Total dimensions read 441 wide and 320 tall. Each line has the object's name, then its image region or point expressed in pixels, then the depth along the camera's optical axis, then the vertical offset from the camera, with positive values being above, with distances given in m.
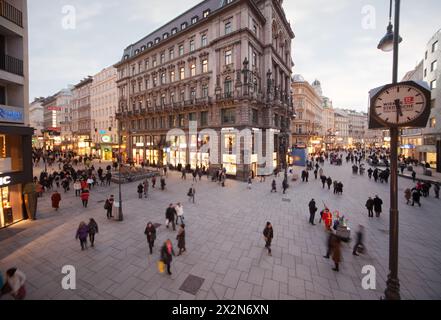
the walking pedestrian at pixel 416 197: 14.54 -3.55
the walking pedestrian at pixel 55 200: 13.19 -3.36
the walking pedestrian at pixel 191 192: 15.23 -3.28
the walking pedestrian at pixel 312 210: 11.16 -3.48
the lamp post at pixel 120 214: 11.70 -3.90
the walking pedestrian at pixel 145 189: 16.54 -3.30
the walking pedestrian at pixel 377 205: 12.27 -3.55
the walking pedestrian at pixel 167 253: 6.47 -3.53
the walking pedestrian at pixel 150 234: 8.09 -3.55
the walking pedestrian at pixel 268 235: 8.12 -3.62
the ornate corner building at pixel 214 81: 25.28 +11.39
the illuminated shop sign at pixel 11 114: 10.46 +2.20
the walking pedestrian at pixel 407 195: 15.06 -3.51
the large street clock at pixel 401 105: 4.89 +1.25
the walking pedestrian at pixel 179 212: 10.84 -3.49
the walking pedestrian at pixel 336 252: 6.98 -3.76
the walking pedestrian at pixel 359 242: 8.03 -3.92
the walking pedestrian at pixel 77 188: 16.61 -3.20
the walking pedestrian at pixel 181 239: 7.85 -3.68
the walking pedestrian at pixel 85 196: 13.78 -3.23
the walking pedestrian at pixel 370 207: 12.32 -3.67
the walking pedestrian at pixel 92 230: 8.70 -3.62
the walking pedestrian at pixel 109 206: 11.71 -3.38
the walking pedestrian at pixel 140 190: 16.30 -3.36
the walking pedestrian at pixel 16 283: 4.99 -3.54
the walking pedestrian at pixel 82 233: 8.29 -3.59
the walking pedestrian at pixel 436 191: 16.73 -3.55
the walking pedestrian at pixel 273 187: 18.62 -3.52
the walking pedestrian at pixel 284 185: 18.32 -3.29
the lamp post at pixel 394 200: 5.16 -1.37
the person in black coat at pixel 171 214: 10.38 -3.45
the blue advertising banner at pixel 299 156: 29.77 -0.73
